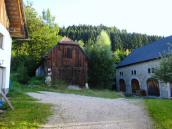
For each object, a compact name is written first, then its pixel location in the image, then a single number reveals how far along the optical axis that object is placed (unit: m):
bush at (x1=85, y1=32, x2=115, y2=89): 38.56
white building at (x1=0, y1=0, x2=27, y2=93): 14.86
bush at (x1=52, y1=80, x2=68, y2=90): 32.34
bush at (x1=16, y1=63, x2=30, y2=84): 36.22
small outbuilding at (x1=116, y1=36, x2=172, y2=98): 35.84
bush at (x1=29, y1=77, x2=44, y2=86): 33.19
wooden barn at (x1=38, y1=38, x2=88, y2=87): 34.78
